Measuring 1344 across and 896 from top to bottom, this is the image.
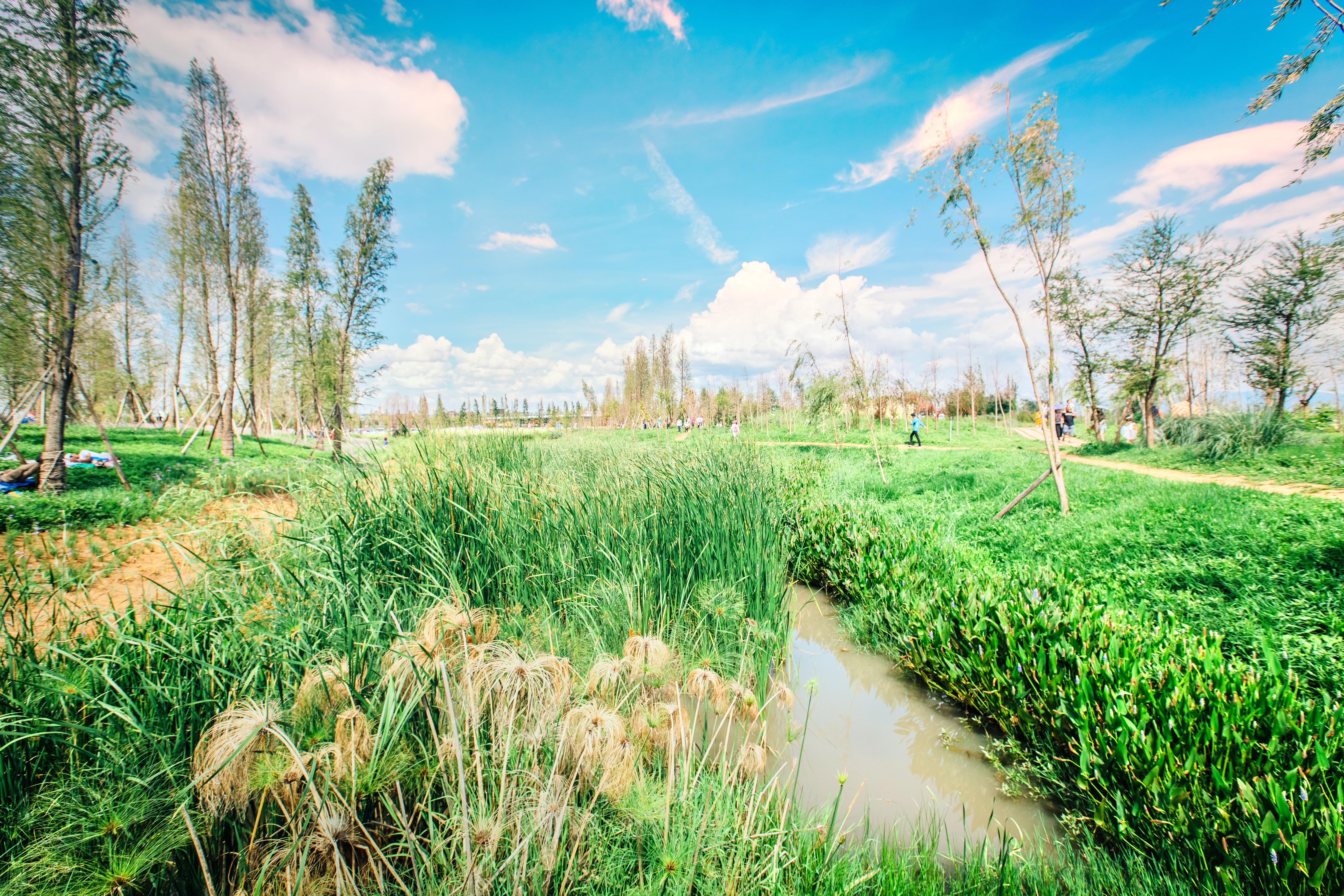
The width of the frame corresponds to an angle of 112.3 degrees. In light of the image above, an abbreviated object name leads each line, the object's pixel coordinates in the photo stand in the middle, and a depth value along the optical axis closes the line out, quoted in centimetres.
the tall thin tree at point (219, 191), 1515
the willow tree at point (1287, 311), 1172
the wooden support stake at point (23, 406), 787
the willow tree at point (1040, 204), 686
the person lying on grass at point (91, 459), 1085
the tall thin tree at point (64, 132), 767
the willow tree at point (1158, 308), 1437
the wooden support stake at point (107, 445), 847
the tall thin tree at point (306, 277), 2167
